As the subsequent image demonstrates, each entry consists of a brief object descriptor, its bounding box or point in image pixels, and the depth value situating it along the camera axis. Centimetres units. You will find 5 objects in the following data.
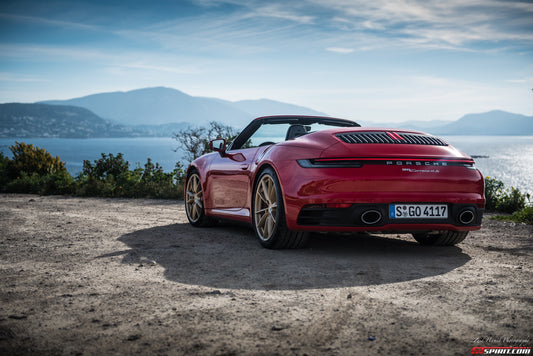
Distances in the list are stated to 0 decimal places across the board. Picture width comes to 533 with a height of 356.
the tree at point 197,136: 1708
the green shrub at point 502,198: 1044
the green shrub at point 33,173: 1398
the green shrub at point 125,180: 1306
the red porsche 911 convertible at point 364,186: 448
